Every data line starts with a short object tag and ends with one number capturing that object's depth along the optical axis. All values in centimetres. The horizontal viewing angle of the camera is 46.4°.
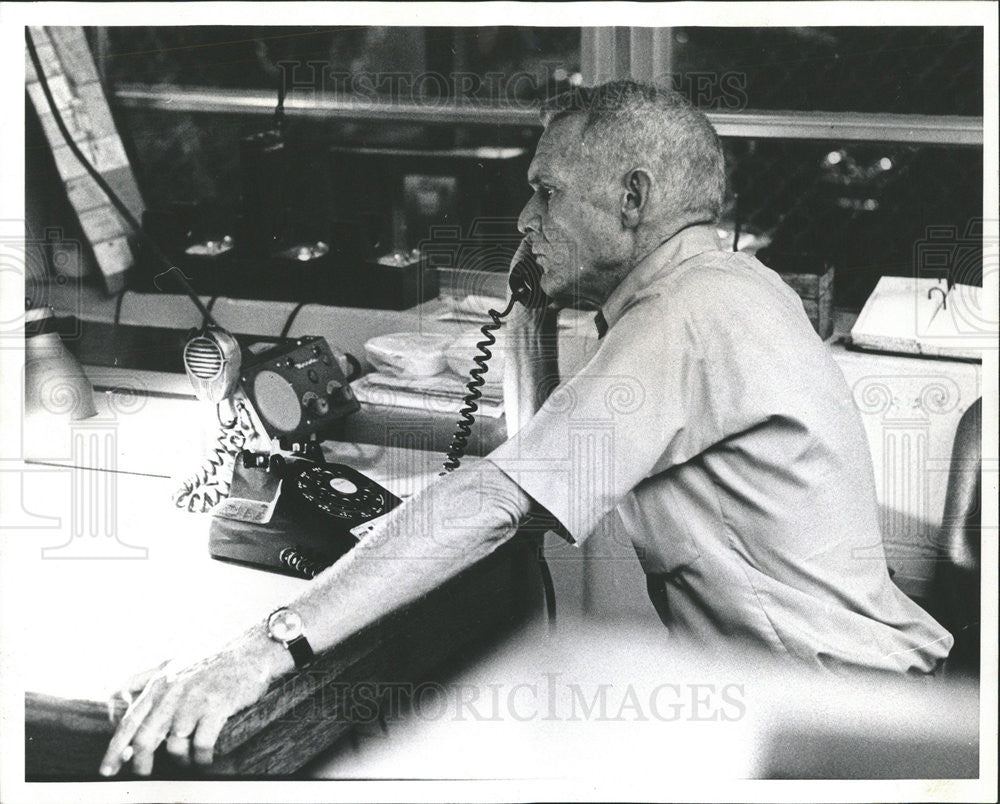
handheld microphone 186
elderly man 159
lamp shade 188
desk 172
